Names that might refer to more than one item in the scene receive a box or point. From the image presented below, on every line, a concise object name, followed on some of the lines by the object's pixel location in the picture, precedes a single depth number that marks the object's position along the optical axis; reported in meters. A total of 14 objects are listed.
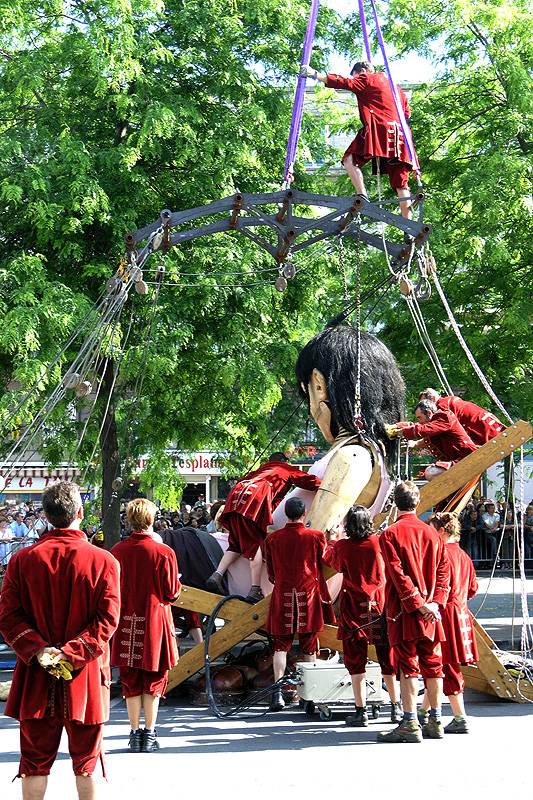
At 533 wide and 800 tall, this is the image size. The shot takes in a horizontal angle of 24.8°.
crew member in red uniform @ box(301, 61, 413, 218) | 10.52
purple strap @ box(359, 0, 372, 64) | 10.58
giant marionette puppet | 10.09
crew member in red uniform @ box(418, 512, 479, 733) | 8.43
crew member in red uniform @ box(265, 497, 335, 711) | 9.51
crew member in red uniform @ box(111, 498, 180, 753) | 8.00
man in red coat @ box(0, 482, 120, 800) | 5.56
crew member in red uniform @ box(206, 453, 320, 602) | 10.24
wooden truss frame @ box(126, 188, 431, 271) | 10.11
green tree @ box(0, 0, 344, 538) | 14.02
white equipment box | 9.05
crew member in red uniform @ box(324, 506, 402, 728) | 8.81
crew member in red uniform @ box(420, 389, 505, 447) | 10.52
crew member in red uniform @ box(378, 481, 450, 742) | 8.01
